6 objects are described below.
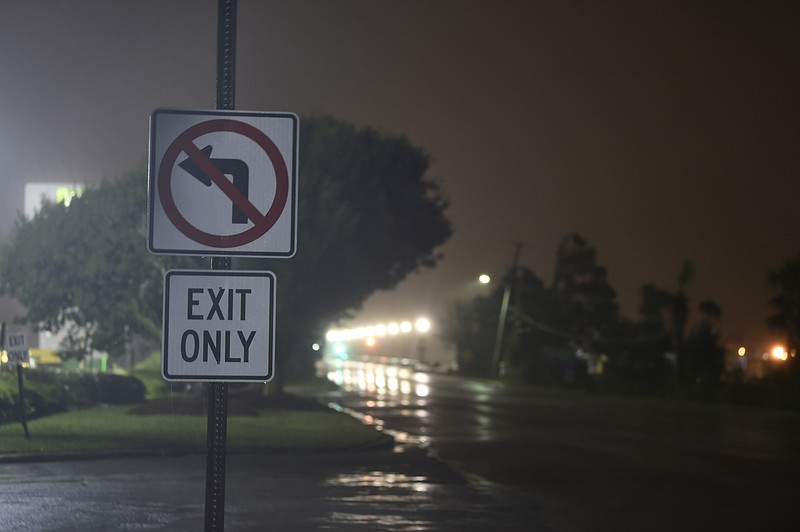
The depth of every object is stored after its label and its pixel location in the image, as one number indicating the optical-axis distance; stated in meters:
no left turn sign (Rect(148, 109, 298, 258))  4.80
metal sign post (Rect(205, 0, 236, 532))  4.86
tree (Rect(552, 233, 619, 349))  85.56
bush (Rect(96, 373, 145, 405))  33.25
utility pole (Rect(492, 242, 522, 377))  73.56
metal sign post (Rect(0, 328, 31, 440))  19.27
